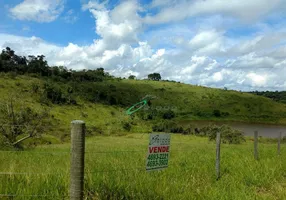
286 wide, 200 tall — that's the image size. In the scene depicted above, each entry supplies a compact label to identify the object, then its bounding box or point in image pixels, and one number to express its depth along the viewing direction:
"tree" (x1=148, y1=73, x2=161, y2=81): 105.10
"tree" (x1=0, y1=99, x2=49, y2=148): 12.86
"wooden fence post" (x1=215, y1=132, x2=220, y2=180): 6.06
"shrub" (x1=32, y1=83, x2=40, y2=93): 44.20
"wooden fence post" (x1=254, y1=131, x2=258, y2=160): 8.27
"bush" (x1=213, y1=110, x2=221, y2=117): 68.14
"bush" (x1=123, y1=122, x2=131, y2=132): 41.71
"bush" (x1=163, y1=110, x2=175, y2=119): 62.21
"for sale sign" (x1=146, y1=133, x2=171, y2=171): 4.52
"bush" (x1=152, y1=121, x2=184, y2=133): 41.15
